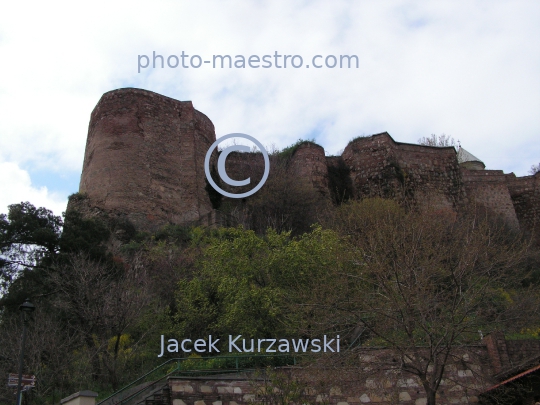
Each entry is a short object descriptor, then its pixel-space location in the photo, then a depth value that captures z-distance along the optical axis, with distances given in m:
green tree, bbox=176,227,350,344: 14.72
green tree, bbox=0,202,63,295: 20.86
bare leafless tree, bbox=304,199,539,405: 11.16
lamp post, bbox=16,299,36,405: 11.56
